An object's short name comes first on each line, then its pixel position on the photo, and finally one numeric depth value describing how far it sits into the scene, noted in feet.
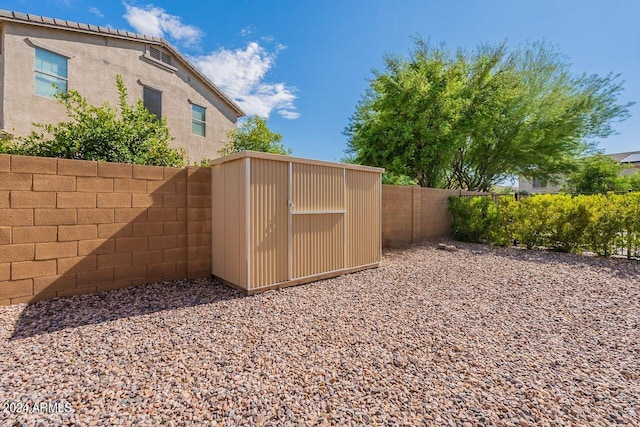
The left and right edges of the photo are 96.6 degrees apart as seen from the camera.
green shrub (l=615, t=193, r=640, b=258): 21.06
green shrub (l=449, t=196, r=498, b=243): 29.27
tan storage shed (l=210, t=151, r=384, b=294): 13.38
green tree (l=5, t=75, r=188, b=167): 15.66
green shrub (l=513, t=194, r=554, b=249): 25.43
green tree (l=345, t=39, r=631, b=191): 30.99
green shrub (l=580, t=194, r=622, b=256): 21.97
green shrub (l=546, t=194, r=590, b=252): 23.56
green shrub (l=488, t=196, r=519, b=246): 27.53
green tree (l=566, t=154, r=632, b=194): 42.87
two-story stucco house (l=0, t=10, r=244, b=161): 23.54
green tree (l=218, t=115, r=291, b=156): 33.01
